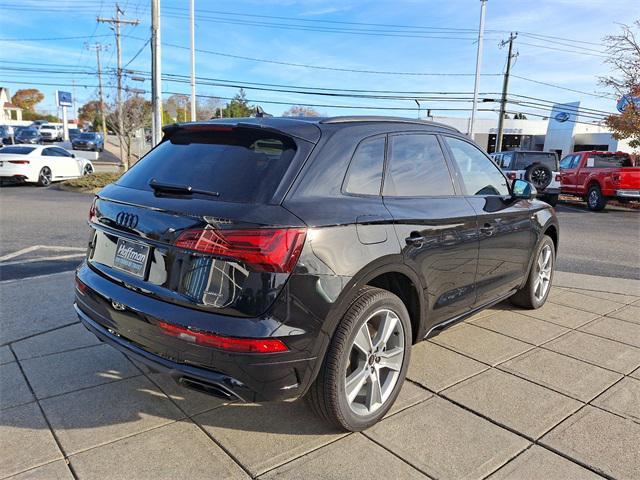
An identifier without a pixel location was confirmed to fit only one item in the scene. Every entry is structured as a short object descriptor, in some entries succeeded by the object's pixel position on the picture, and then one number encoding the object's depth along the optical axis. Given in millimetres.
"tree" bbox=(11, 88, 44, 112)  113375
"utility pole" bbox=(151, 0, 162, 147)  17453
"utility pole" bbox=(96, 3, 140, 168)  30906
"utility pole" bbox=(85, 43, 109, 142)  46781
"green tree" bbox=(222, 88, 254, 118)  70375
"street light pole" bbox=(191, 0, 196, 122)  26000
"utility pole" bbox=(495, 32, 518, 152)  36000
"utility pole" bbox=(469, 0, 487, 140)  30375
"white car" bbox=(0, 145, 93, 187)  17375
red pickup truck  15688
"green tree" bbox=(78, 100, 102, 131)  74031
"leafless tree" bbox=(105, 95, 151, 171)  31528
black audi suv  2346
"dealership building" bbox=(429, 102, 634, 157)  43438
